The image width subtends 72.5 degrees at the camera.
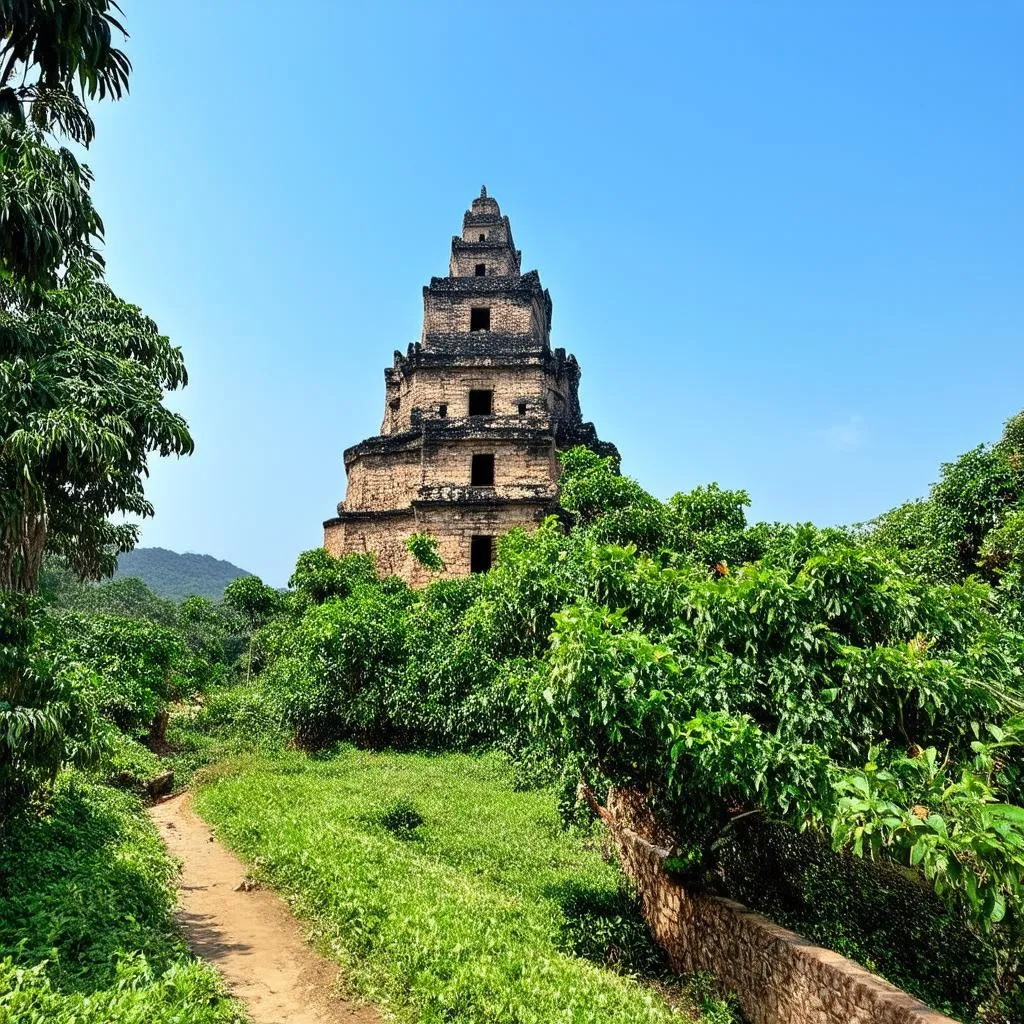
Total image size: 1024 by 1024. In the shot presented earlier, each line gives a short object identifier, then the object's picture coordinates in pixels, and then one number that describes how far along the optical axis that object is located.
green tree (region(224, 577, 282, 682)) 30.22
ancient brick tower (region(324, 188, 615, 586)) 22.59
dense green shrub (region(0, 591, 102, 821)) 5.93
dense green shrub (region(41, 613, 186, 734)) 16.38
